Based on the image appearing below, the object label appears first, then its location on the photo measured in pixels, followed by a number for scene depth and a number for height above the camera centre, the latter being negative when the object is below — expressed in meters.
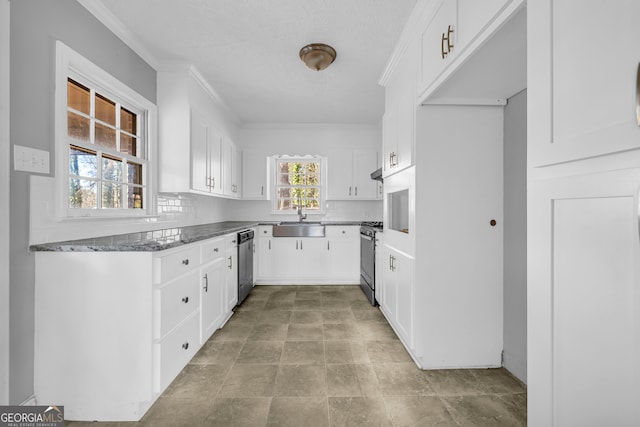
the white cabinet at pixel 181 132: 2.73 +0.80
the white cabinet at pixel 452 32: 1.16 +0.89
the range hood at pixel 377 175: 3.24 +0.46
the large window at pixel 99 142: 1.70 +0.52
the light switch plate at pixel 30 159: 1.44 +0.28
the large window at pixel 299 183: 4.81 +0.52
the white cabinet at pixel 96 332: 1.53 -0.65
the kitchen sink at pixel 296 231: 4.16 -0.26
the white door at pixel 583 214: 0.65 +0.00
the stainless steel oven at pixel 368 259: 3.35 -0.58
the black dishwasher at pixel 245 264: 3.25 -0.62
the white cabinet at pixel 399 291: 2.15 -0.66
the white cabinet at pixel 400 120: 2.12 +0.79
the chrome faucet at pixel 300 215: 4.65 -0.03
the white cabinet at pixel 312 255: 4.18 -0.62
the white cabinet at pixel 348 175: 4.61 +0.63
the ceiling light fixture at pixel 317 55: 2.35 +1.35
